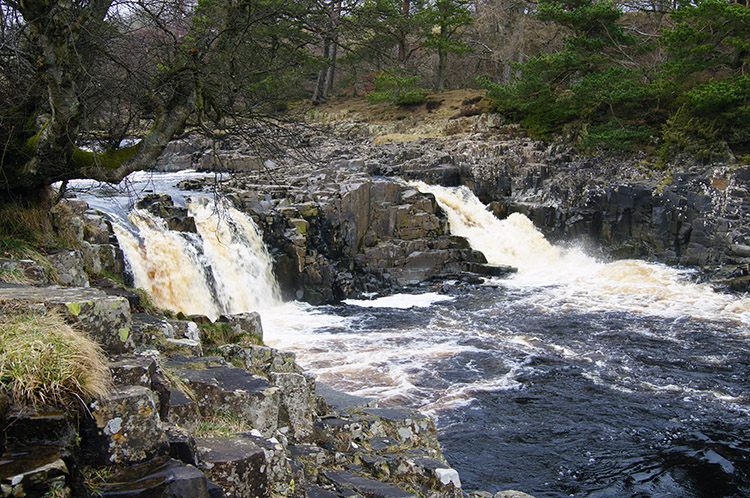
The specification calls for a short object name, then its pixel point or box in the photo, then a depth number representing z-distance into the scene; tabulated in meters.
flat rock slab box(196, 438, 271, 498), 3.47
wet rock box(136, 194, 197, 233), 15.84
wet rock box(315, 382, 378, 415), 6.86
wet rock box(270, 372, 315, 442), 5.63
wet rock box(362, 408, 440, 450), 6.36
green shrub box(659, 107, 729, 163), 21.58
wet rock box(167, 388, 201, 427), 4.08
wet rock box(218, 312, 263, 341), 8.52
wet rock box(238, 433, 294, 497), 3.78
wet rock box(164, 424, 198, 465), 3.42
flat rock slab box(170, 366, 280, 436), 4.74
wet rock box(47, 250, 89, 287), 7.21
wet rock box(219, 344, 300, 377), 6.74
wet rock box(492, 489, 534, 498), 6.49
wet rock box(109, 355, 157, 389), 3.62
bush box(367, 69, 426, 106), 31.58
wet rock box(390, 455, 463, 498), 5.43
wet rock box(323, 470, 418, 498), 4.77
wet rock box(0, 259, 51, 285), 5.69
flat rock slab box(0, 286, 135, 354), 3.89
